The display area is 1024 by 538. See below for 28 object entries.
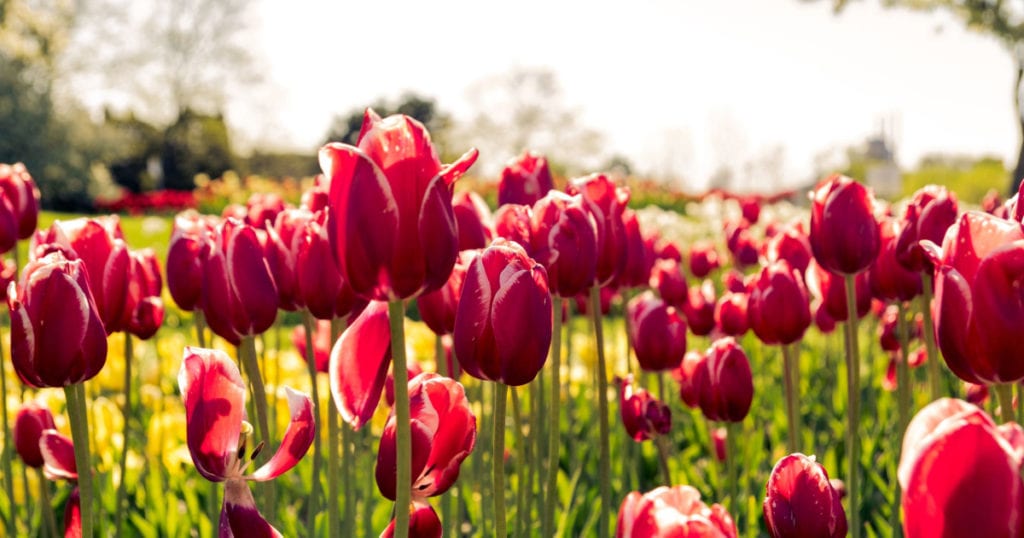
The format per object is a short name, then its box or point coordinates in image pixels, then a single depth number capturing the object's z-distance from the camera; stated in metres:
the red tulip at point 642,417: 1.08
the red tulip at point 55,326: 0.78
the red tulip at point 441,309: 1.01
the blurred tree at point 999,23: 18.18
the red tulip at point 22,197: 1.13
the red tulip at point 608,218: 0.98
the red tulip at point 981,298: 0.72
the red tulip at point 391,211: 0.72
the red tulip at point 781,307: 1.12
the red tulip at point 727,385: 1.07
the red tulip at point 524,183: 1.12
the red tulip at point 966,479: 0.60
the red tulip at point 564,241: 0.92
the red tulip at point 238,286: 0.89
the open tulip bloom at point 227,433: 0.72
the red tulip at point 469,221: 1.02
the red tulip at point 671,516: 0.63
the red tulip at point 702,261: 3.43
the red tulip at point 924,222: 1.03
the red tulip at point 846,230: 1.03
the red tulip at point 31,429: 1.07
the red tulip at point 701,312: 1.50
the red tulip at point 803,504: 0.77
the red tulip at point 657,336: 1.19
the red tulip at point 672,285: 1.68
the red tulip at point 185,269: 1.01
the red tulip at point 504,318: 0.76
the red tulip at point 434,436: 0.76
